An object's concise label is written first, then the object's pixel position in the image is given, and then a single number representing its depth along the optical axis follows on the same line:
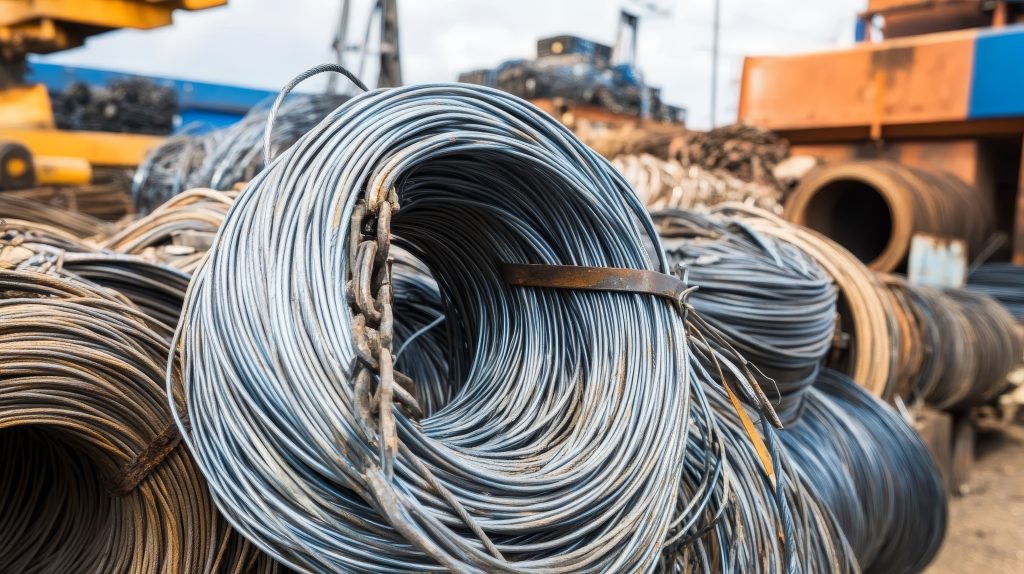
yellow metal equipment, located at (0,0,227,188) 5.39
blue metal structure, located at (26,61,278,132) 11.86
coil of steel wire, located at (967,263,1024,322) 5.22
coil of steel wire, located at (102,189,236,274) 2.09
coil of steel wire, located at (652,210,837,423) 2.08
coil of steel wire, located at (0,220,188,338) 1.57
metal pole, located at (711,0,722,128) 16.55
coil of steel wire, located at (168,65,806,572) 0.91
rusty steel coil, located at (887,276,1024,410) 3.50
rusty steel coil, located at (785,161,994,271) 5.00
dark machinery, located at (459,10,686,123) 9.52
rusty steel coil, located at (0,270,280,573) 1.12
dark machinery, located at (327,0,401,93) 5.03
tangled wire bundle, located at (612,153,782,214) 5.49
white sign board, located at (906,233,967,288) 4.61
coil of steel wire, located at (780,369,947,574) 2.34
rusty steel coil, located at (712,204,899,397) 2.80
